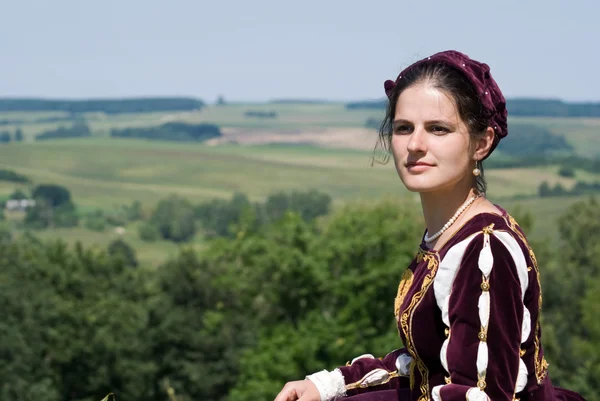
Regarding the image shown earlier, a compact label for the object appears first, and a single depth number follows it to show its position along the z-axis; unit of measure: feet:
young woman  11.98
